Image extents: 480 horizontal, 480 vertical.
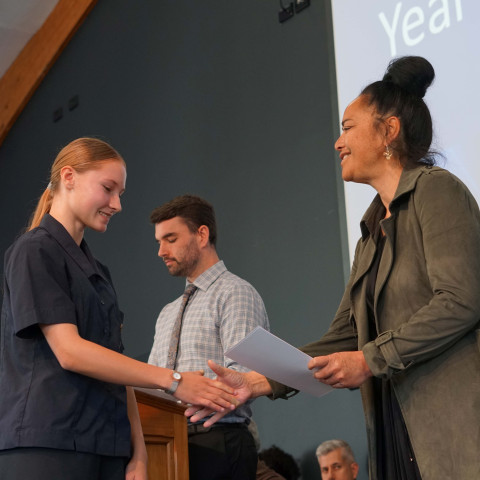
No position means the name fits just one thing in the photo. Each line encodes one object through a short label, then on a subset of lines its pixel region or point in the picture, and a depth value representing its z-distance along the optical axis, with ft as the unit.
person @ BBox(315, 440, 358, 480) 11.61
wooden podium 7.01
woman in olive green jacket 5.19
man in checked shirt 8.15
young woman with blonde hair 5.19
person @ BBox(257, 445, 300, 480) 12.66
